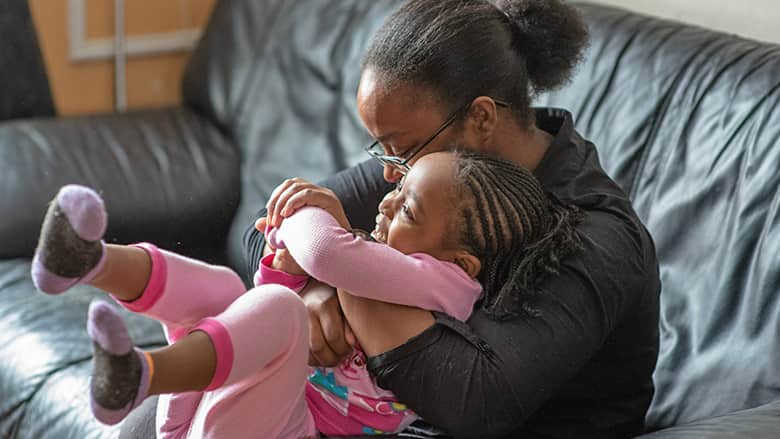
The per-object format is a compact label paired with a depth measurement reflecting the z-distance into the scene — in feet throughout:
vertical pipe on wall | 12.23
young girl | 6.09
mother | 6.41
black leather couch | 7.43
